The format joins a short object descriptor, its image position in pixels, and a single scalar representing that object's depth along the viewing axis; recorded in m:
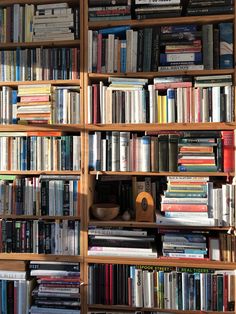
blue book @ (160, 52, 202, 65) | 1.90
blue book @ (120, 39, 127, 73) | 1.94
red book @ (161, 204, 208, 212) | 1.89
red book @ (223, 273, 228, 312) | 1.87
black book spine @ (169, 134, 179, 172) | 1.92
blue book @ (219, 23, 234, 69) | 1.87
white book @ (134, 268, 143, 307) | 1.93
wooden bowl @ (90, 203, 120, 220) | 1.97
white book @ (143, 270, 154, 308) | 1.93
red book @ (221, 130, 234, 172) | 1.87
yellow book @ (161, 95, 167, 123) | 1.92
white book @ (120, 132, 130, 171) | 1.95
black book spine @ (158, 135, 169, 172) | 1.92
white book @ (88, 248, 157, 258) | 1.92
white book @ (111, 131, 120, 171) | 1.96
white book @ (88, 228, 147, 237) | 1.96
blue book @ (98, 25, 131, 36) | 1.95
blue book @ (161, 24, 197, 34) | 1.92
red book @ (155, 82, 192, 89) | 1.91
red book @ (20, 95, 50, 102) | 1.98
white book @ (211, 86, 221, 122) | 1.87
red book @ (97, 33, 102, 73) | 1.95
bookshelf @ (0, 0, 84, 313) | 1.97
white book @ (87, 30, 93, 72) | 1.95
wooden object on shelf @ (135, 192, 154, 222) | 1.95
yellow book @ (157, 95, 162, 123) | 1.93
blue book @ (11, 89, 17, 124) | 2.03
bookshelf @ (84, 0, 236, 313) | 1.90
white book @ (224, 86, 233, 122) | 1.86
